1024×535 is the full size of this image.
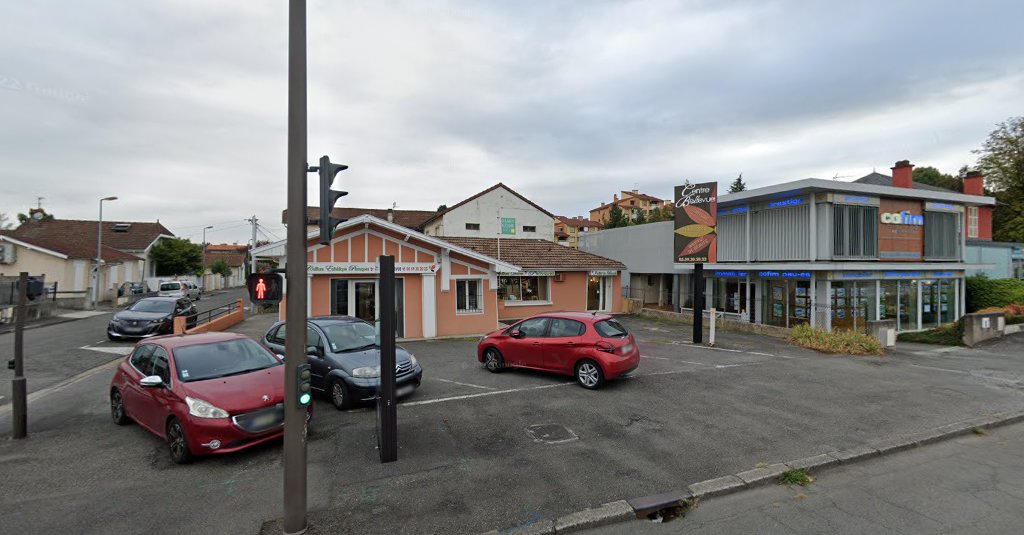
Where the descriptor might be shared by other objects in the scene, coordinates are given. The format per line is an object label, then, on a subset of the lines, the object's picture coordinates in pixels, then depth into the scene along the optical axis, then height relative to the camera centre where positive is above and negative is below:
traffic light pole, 4.14 -0.01
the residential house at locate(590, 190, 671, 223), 100.38 +13.89
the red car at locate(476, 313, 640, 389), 9.12 -1.69
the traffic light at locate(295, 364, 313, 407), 4.17 -1.05
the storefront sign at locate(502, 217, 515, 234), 40.34 +3.65
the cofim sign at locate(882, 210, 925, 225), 18.66 +1.92
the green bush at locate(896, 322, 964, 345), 16.33 -2.57
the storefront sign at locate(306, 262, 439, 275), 14.87 -0.03
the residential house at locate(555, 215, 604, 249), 79.22 +7.53
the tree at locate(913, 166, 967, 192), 39.69 +8.07
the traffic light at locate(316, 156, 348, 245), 4.35 +0.69
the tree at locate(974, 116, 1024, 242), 30.47 +6.27
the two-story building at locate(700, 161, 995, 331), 17.44 +0.52
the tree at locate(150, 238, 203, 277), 44.72 +1.13
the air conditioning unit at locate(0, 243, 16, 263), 26.11 +0.86
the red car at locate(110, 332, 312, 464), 5.72 -1.66
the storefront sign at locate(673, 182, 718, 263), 15.32 +1.47
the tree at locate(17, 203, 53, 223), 42.60 +5.01
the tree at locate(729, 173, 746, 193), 53.78 +9.46
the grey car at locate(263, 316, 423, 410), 7.93 -1.70
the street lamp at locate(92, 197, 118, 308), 27.65 -0.73
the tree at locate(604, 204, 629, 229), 68.06 +7.22
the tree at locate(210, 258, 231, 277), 59.00 -0.04
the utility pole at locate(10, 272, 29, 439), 6.84 -1.69
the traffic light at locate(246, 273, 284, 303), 4.48 -0.19
